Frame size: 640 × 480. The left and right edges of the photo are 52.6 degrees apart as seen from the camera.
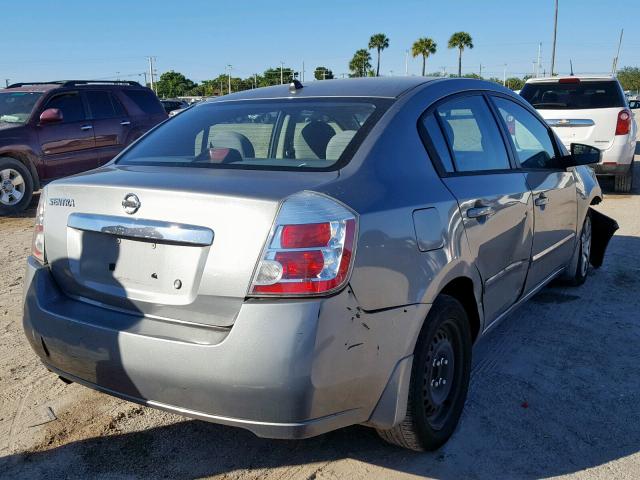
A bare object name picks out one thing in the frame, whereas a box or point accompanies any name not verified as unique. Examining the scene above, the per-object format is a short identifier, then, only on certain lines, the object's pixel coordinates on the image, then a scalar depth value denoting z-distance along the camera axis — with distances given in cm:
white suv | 981
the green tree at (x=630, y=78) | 9450
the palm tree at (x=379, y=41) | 6919
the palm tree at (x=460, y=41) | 6581
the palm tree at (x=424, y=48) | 6525
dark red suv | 932
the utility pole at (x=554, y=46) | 3319
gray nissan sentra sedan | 231
